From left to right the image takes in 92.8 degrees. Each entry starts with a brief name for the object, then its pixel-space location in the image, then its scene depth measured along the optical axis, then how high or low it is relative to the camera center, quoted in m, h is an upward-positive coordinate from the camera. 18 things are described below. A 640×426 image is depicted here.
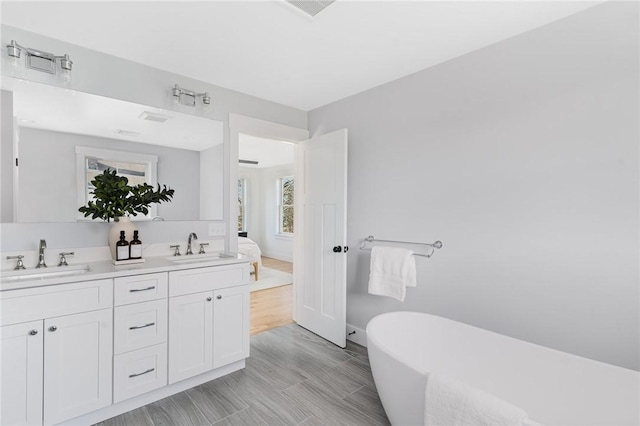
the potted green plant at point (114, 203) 2.14 +0.05
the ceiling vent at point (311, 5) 1.65 +1.14
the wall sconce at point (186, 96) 2.48 +0.95
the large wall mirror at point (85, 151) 1.95 +0.43
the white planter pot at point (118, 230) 2.16 -0.15
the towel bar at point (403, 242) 2.38 -0.26
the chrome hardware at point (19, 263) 1.90 -0.34
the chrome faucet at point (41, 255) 1.96 -0.30
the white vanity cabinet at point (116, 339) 1.59 -0.81
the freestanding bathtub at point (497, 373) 1.44 -0.87
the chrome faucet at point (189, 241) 2.62 -0.27
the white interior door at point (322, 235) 2.87 -0.24
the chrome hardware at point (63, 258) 2.05 -0.34
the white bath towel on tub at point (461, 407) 1.14 -0.77
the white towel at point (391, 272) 2.41 -0.49
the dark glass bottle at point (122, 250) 2.08 -0.28
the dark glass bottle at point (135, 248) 2.14 -0.27
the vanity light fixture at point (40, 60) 1.85 +0.95
